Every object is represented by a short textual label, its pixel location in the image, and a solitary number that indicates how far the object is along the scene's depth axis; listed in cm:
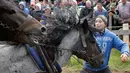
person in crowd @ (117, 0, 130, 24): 1287
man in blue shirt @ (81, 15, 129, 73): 661
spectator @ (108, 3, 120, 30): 1307
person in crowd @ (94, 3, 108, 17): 1264
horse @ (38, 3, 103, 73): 587
